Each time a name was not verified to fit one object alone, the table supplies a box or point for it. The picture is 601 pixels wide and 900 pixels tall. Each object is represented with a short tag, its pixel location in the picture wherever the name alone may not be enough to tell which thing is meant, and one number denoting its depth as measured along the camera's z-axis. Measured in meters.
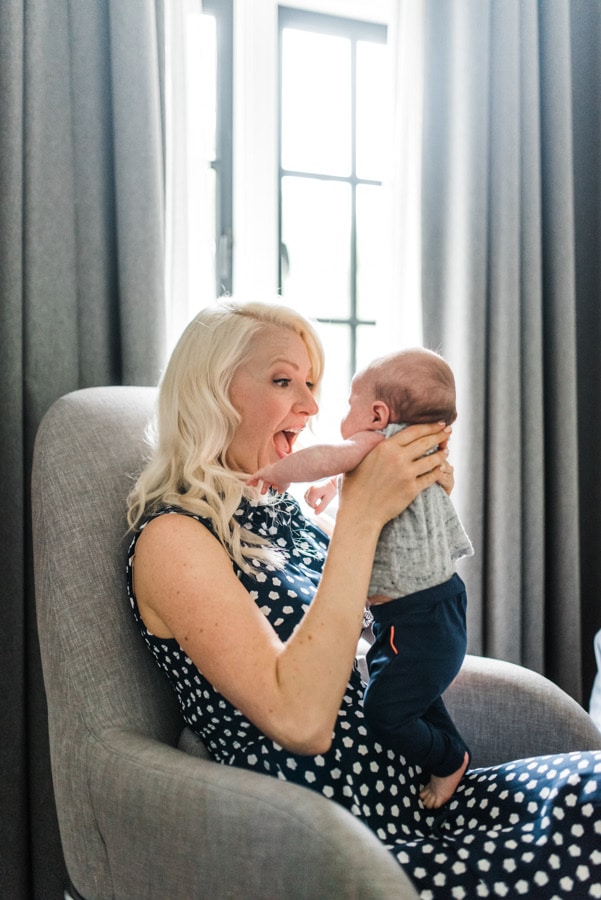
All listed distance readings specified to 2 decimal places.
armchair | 0.82
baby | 1.08
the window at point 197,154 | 1.84
